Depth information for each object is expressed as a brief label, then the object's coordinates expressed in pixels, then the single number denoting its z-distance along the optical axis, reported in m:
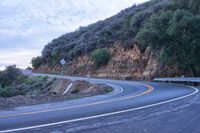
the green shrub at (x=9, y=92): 39.66
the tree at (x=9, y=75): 59.88
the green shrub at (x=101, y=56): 59.81
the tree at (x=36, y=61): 87.72
